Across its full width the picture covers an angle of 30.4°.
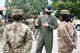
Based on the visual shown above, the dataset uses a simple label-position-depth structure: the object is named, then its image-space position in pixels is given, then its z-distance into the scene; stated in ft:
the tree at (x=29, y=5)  52.64
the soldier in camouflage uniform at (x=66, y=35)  10.66
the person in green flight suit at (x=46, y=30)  13.40
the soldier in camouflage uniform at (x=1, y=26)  21.22
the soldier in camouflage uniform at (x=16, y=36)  8.58
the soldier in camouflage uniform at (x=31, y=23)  27.60
